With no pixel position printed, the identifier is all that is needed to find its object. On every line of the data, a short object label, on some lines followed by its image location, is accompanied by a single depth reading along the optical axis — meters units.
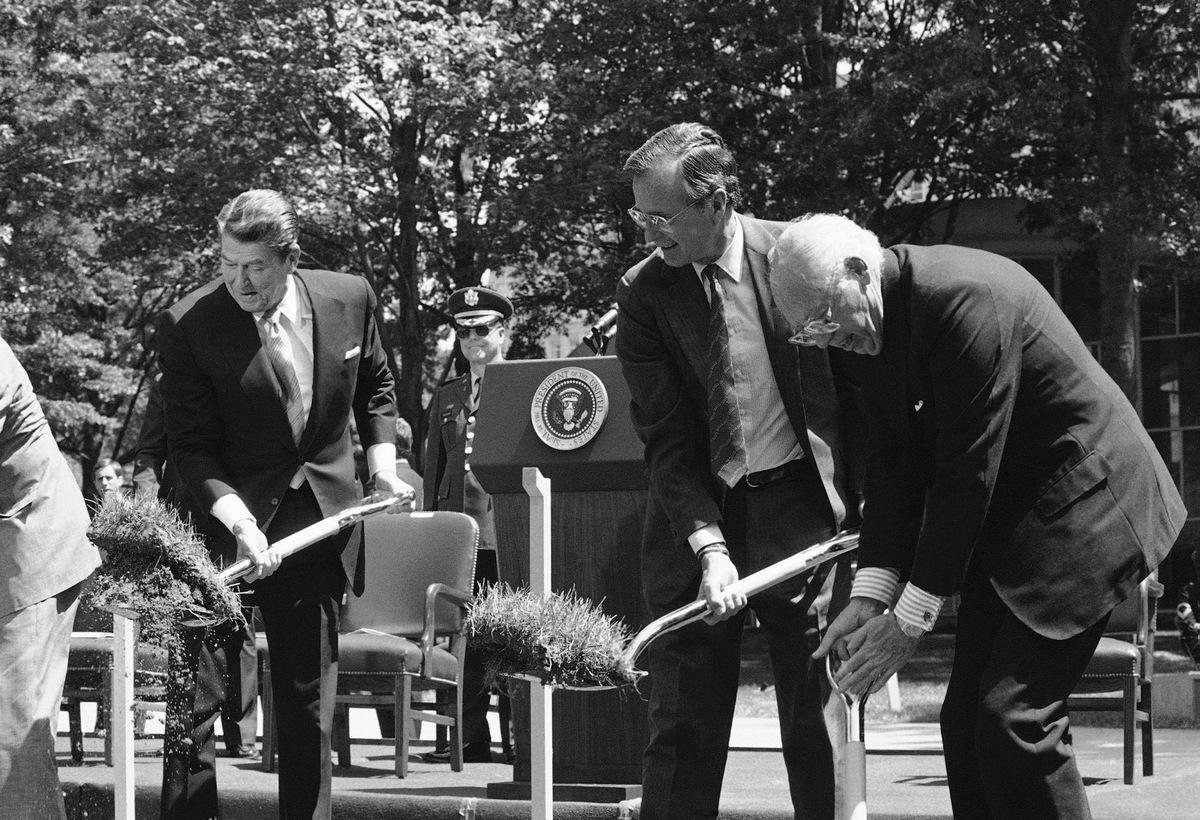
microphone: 5.43
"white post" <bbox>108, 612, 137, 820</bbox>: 4.18
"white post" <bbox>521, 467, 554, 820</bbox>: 3.98
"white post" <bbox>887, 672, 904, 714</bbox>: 9.74
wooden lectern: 4.81
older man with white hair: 2.88
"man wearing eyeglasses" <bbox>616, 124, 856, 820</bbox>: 3.51
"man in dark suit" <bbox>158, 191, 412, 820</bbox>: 4.05
